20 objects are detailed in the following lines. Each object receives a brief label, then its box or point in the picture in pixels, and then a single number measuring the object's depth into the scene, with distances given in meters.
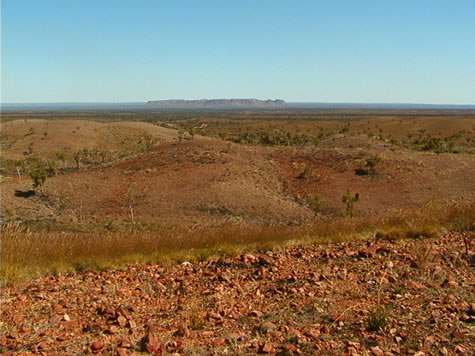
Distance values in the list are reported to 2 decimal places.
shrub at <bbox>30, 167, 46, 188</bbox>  30.52
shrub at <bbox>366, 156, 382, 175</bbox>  32.34
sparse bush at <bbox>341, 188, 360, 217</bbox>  22.37
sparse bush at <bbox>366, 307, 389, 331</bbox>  3.91
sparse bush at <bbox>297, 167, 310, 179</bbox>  32.46
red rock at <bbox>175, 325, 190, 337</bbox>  3.88
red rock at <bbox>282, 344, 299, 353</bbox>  3.53
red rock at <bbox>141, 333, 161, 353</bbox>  3.54
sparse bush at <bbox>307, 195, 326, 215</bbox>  26.17
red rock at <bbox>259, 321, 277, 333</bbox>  3.96
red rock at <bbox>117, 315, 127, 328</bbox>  4.07
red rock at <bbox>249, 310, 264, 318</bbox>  4.37
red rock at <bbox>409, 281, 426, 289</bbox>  4.96
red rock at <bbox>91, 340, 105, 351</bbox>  3.56
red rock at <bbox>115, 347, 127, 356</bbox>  3.47
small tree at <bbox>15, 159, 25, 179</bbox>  43.36
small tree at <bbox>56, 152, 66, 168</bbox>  55.21
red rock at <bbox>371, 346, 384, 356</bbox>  3.47
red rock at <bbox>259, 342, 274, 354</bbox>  3.54
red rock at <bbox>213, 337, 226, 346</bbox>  3.71
